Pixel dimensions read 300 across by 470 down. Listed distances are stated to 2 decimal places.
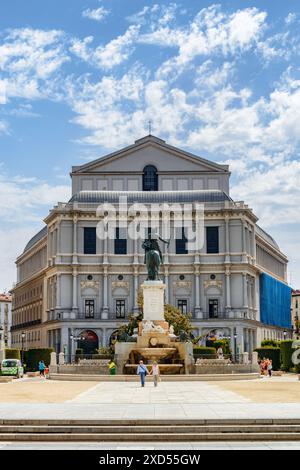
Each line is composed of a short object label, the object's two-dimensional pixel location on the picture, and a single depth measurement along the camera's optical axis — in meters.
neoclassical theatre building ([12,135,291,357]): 104.00
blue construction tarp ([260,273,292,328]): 119.12
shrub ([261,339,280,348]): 95.83
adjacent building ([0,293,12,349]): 187.62
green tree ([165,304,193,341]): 84.75
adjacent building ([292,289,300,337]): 190.61
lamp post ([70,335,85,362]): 101.12
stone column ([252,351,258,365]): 59.85
